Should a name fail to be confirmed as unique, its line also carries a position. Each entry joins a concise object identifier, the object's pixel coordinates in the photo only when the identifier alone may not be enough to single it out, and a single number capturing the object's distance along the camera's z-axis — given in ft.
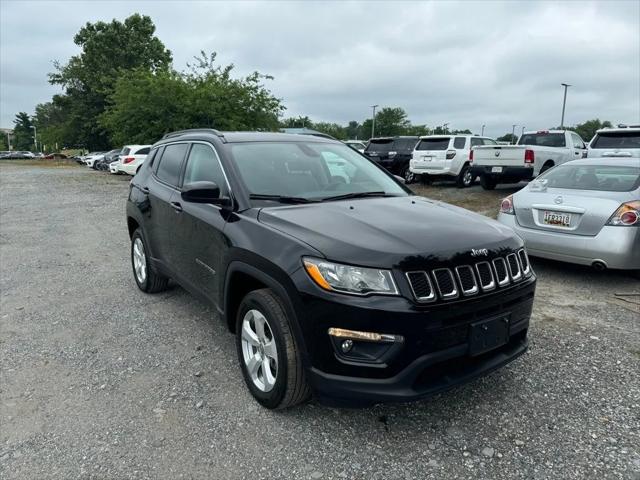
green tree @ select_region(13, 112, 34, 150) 385.50
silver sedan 16.89
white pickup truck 39.70
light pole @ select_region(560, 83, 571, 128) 163.14
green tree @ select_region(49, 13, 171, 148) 151.53
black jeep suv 8.02
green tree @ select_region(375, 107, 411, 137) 306.14
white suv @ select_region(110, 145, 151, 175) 70.69
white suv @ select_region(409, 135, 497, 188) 48.75
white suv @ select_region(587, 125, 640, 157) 35.45
